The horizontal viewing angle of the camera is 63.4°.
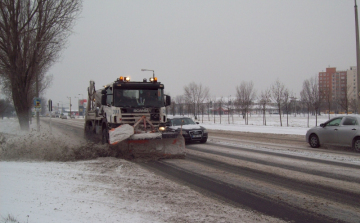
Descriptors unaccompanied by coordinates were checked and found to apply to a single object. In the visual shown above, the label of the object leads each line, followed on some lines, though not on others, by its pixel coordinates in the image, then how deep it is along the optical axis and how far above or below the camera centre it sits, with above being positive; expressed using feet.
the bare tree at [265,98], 120.42 +5.37
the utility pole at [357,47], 54.95 +11.95
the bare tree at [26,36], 62.34 +17.32
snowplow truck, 33.81 -1.06
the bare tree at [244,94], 168.23 +10.55
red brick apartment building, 469.16 +56.51
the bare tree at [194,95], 165.48 +9.60
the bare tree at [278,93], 113.19 +6.89
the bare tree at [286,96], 114.13 +5.72
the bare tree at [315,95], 105.40 +6.01
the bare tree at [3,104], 161.50 +5.86
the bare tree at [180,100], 199.71 +10.12
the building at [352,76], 428.56 +49.56
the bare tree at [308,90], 127.73 +11.73
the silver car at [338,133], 39.83 -3.34
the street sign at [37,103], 75.05 +2.76
